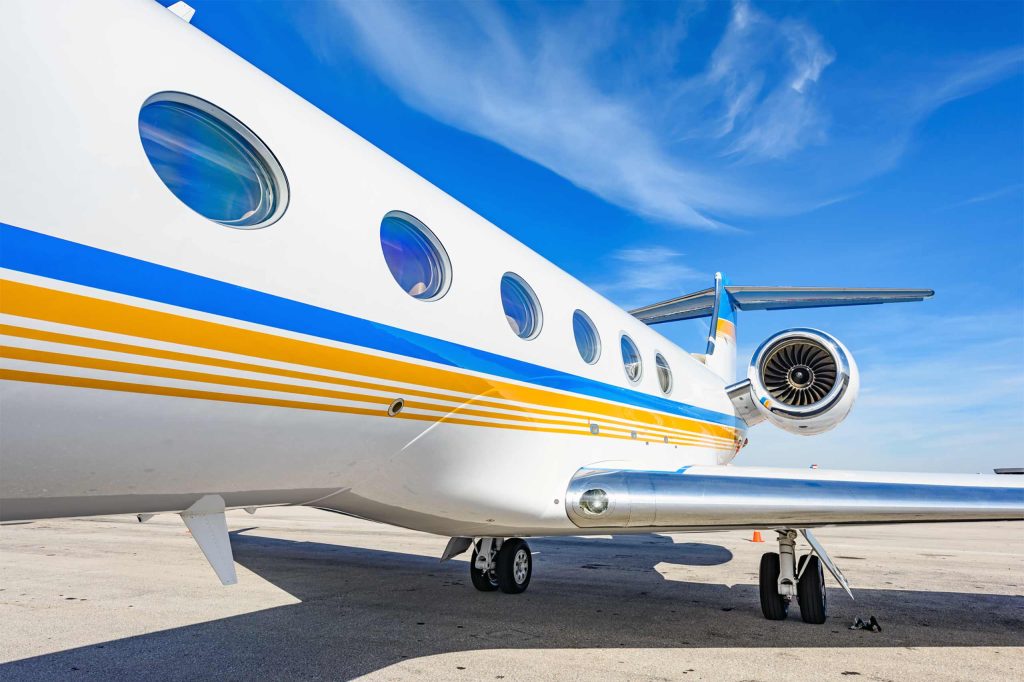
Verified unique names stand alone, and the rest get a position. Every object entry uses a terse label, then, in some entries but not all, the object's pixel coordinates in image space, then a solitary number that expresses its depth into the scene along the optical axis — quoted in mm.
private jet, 2293
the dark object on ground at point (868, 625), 5949
